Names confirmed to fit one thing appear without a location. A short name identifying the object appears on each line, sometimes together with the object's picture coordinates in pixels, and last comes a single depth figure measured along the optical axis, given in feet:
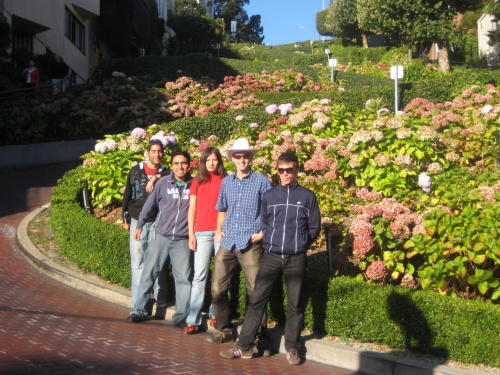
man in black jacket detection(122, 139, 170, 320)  23.50
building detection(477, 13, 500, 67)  159.84
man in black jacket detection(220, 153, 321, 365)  18.76
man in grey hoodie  22.17
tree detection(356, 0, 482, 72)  102.78
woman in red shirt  21.31
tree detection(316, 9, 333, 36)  316.64
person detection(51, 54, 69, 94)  78.83
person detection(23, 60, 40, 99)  70.44
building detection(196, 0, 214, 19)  310.18
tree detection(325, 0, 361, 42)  213.66
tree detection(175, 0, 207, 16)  224.33
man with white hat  19.94
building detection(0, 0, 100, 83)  78.43
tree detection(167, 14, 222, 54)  181.37
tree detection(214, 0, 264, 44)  343.67
